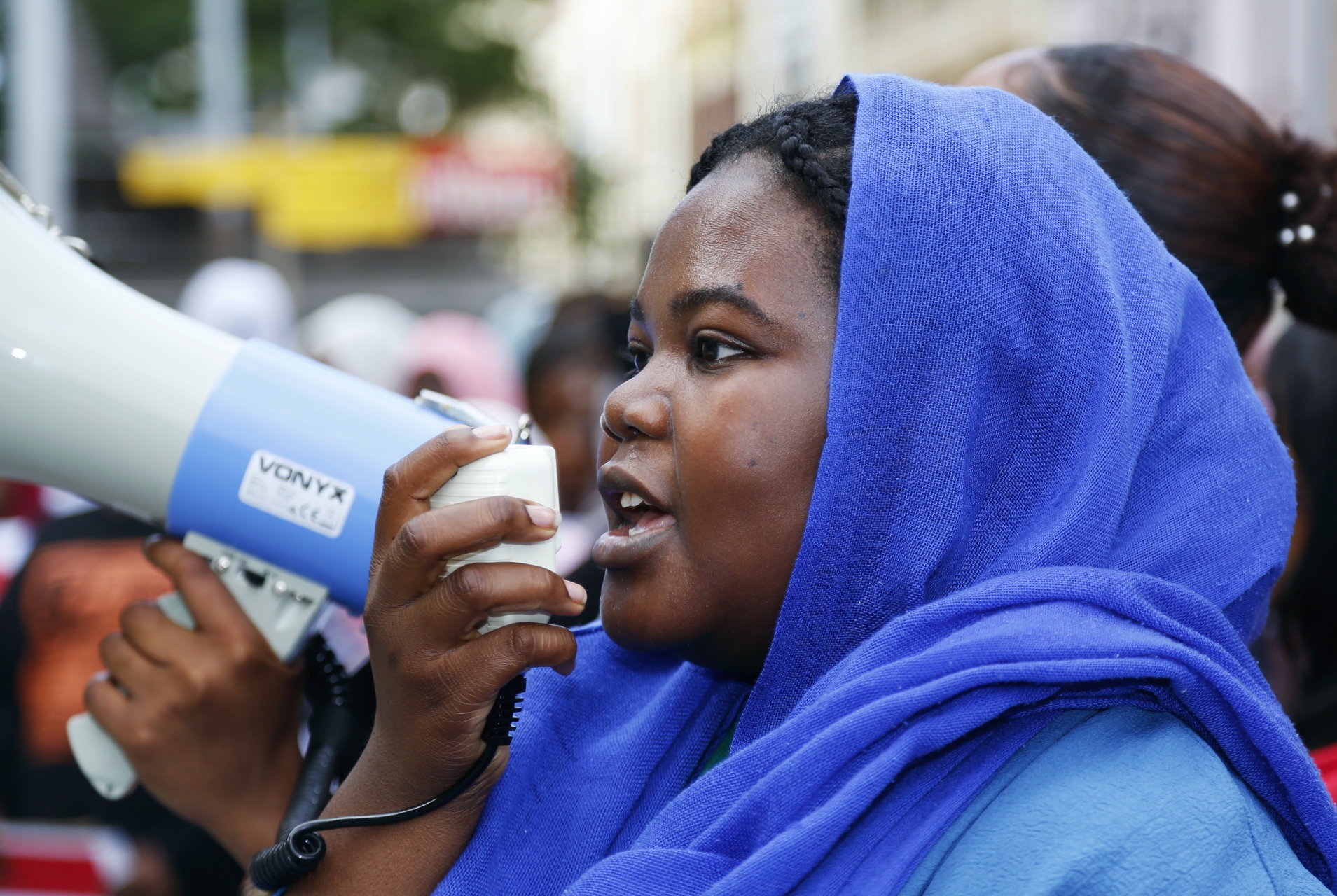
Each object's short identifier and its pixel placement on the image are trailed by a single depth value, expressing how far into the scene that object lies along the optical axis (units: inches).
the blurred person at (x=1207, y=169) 66.1
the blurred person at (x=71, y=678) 107.6
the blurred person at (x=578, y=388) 163.2
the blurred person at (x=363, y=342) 194.9
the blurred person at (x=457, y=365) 187.2
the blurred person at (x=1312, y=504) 101.0
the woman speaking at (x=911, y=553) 38.2
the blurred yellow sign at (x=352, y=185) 642.8
